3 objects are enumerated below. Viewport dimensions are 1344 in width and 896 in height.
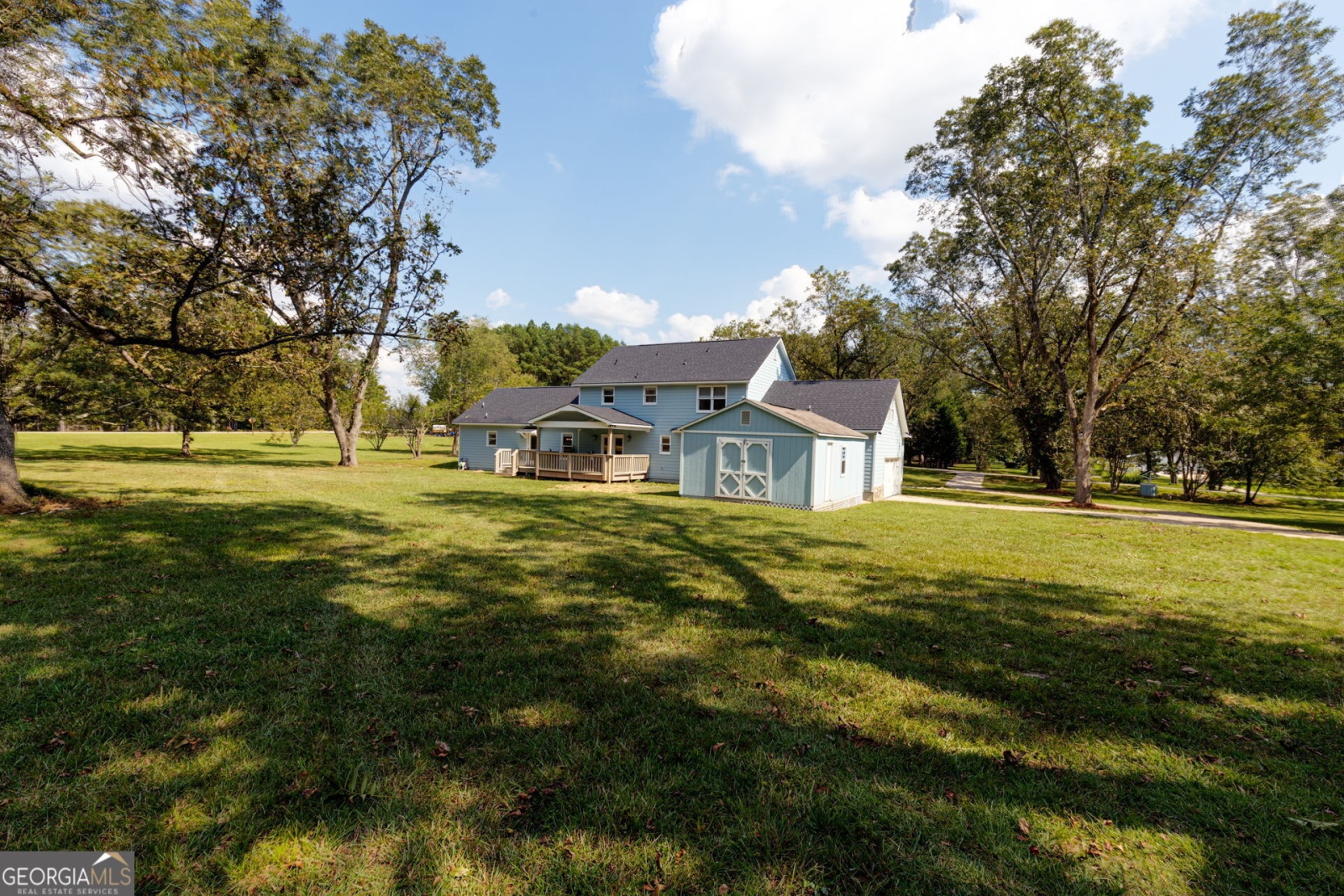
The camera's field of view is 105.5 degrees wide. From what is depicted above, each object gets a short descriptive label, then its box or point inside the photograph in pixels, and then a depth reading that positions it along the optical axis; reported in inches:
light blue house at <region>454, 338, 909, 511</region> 703.1
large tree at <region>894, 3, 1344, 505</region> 684.1
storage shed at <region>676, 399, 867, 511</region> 678.5
